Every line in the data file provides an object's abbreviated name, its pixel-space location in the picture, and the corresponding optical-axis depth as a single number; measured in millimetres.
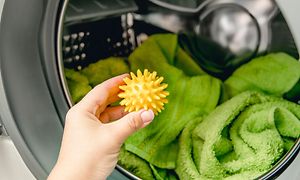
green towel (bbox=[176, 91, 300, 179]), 912
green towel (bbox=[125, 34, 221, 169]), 1041
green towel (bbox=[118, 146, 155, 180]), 1032
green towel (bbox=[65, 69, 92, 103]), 1024
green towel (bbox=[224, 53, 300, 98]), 978
